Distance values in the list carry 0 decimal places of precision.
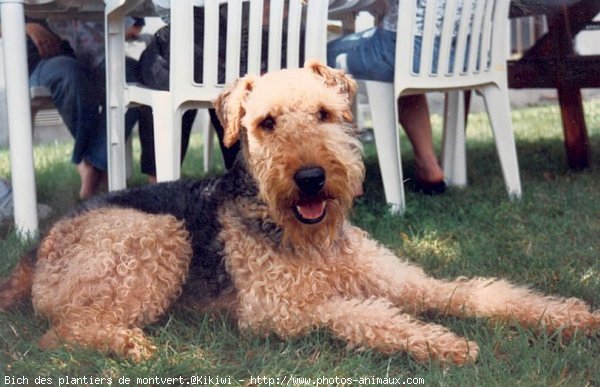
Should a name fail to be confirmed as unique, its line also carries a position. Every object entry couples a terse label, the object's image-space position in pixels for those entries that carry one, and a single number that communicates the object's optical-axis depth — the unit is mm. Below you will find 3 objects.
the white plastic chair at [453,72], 3898
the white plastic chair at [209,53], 3314
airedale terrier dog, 2240
